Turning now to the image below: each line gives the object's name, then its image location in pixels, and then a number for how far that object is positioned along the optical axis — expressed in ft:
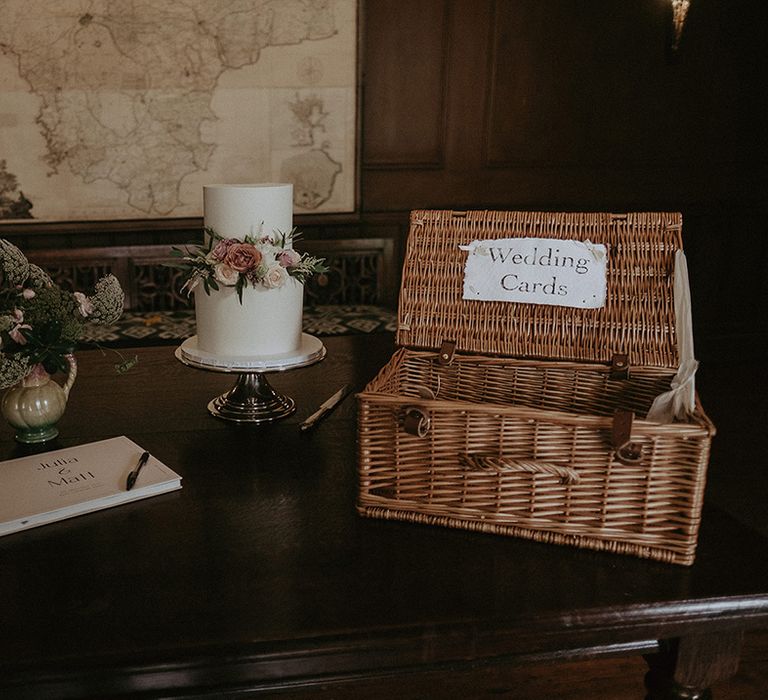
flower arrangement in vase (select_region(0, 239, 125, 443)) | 5.03
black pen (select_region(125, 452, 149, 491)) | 4.54
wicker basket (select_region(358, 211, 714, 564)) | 3.85
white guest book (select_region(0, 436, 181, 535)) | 4.29
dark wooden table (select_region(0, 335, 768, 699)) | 3.24
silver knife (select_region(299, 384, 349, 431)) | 5.63
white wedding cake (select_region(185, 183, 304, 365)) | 5.39
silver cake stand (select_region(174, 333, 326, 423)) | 5.49
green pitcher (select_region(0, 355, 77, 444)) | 5.27
